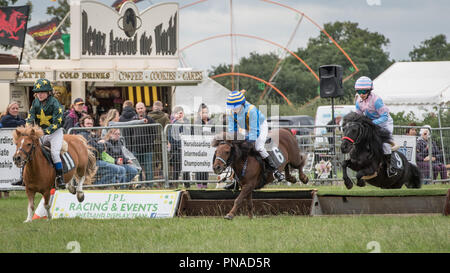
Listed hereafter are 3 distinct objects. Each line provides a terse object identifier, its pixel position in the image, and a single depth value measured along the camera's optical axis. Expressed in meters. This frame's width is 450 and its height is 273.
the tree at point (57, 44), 44.53
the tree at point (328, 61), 62.81
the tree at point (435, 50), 53.03
